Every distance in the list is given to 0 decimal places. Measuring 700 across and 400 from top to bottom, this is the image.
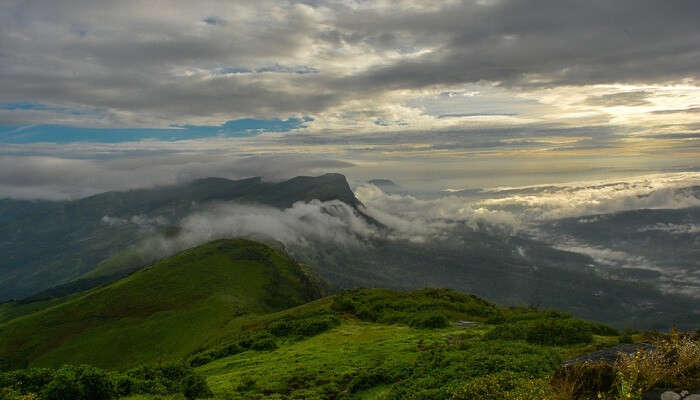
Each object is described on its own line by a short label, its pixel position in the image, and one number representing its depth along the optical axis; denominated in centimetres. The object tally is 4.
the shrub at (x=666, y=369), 1170
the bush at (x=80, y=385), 2014
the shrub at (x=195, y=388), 2310
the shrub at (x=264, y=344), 4516
